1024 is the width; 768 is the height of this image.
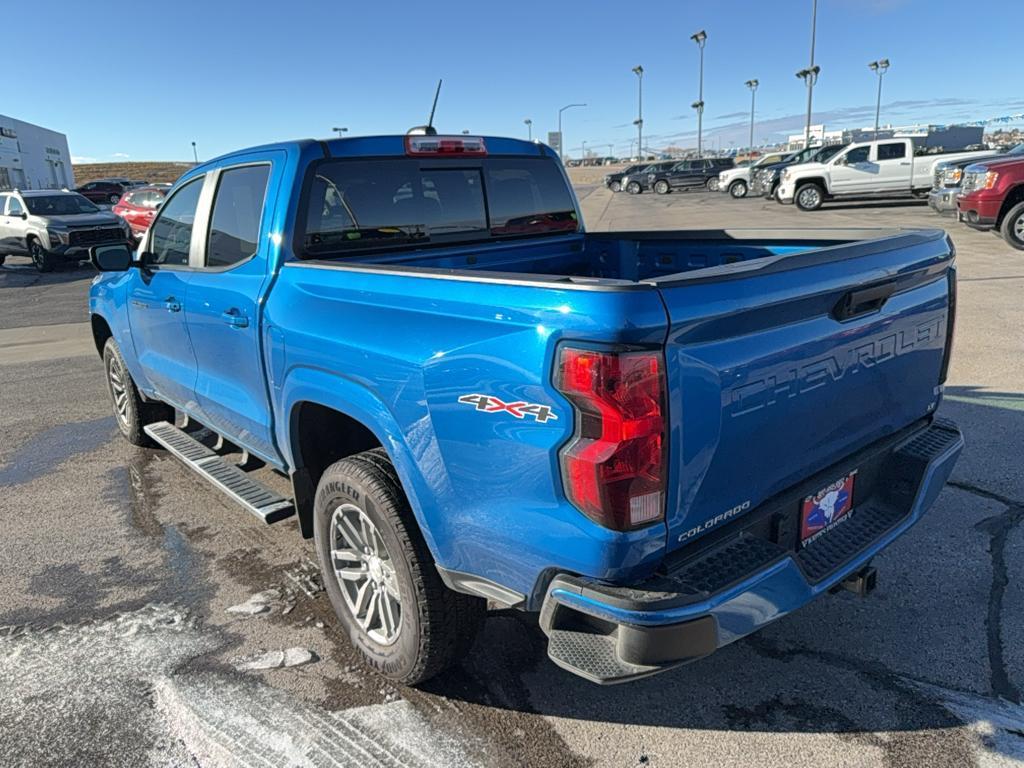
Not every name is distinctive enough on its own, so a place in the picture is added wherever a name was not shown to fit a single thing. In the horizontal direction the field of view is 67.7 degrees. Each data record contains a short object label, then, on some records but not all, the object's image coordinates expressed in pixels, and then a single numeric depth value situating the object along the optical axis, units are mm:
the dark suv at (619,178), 43000
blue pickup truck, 2004
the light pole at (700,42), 68831
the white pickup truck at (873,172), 22625
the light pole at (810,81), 46119
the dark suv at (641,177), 40625
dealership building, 54000
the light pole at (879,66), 78812
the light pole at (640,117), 83250
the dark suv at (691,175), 39969
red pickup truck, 12086
